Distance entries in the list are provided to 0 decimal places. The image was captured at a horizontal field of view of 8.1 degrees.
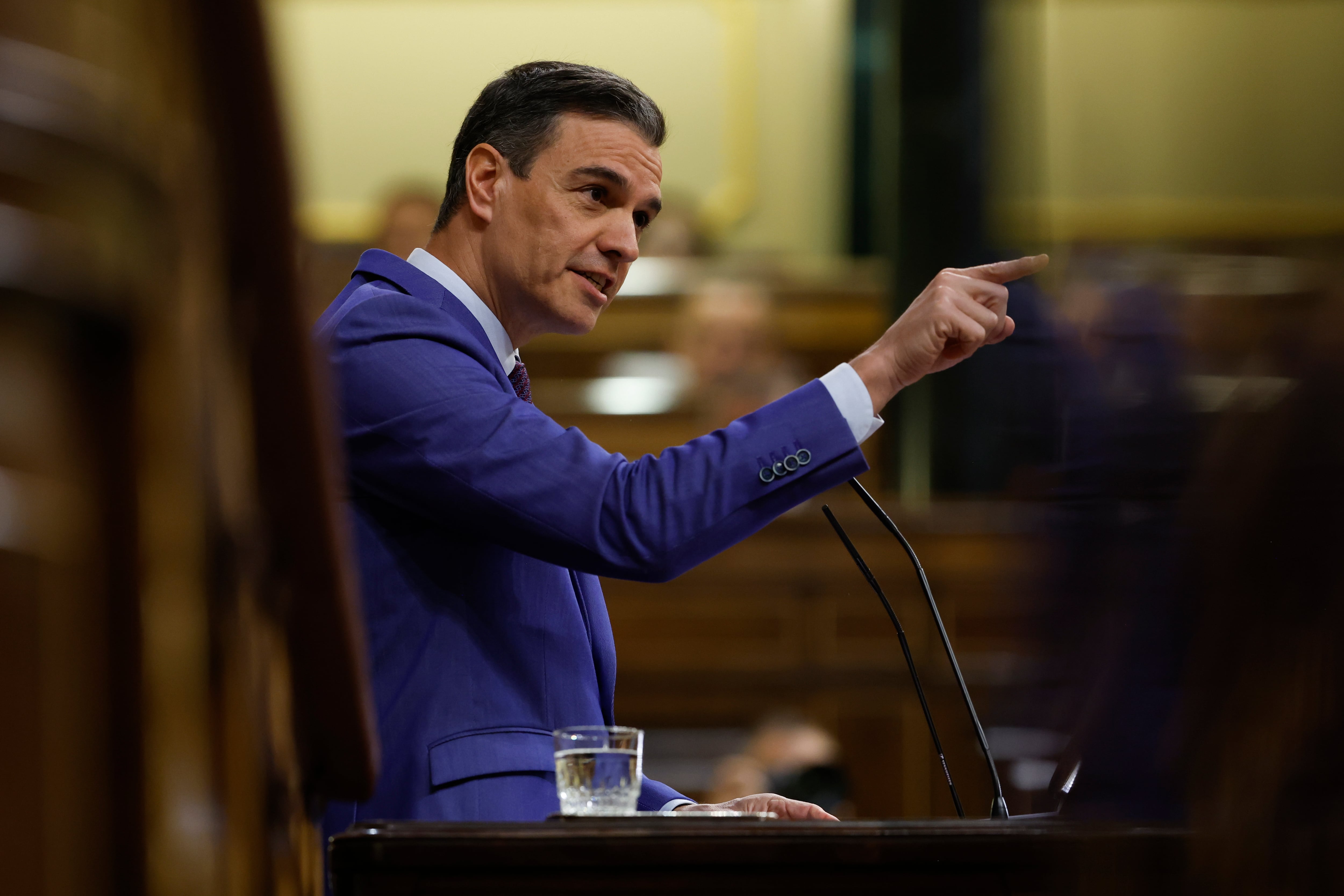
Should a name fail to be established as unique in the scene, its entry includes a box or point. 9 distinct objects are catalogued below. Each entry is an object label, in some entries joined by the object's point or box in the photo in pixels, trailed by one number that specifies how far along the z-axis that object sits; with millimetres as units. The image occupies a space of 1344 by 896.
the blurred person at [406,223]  14293
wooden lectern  7394
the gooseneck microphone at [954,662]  7708
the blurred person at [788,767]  9141
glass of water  7610
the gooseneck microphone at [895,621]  7760
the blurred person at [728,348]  13528
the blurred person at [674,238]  18664
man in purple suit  7718
